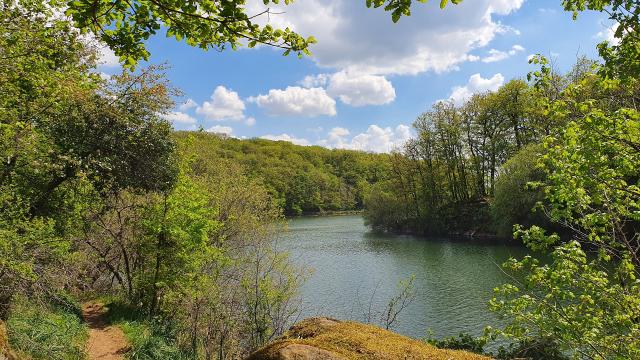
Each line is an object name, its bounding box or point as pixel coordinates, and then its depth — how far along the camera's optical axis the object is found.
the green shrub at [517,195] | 36.25
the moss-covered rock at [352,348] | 3.62
